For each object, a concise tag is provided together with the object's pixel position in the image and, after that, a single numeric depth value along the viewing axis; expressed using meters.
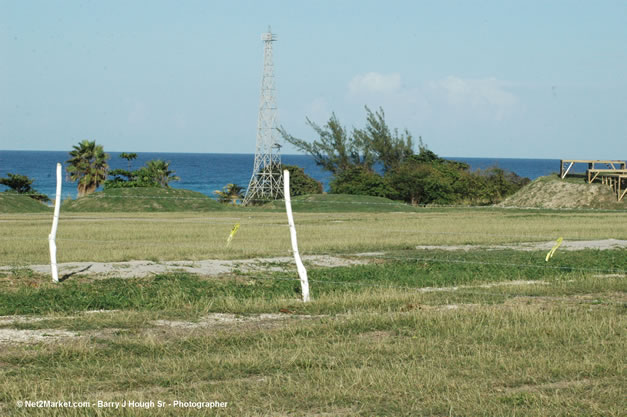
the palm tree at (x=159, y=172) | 79.88
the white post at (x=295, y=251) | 13.06
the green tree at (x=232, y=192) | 78.45
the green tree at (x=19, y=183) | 75.44
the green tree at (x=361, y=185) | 69.25
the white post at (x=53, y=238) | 15.03
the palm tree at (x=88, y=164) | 73.75
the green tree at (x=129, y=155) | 82.06
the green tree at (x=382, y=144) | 88.00
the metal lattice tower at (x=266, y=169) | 67.69
